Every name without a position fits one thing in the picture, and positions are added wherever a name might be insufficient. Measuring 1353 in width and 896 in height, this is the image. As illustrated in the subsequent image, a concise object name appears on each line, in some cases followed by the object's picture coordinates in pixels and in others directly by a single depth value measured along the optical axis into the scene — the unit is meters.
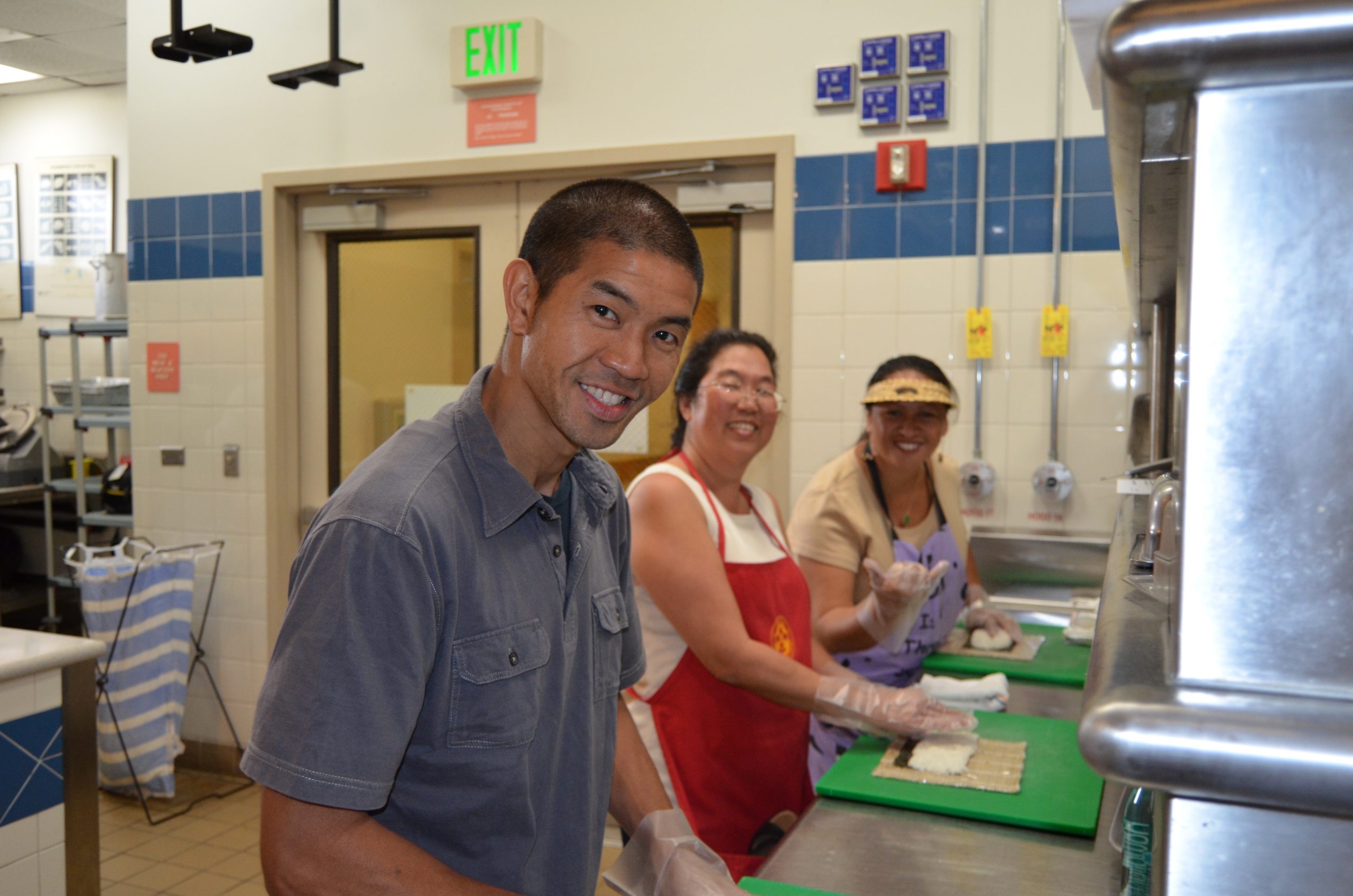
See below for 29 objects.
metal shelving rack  4.20
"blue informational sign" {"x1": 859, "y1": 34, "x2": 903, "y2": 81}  3.05
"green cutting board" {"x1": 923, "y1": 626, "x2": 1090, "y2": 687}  2.25
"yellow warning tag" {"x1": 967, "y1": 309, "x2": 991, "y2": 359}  3.03
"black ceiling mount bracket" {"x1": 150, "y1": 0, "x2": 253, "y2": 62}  3.03
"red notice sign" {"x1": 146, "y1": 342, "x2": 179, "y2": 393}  4.00
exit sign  3.41
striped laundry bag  3.50
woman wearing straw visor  2.25
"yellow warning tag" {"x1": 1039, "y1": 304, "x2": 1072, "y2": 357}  2.96
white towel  1.98
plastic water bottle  0.91
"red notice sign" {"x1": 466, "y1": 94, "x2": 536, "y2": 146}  3.47
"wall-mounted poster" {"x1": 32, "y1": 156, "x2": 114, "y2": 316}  5.43
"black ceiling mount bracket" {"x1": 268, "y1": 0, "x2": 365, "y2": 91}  3.24
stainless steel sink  2.93
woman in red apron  1.81
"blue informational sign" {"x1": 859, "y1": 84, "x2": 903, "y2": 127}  3.07
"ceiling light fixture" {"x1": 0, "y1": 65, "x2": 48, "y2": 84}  5.15
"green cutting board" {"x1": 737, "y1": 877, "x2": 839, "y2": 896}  1.22
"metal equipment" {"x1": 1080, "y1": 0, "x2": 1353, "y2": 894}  0.42
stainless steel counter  1.27
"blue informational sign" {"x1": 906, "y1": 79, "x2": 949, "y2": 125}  3.02
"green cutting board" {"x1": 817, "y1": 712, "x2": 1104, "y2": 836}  1.44
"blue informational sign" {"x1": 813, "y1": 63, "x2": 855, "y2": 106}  3.11
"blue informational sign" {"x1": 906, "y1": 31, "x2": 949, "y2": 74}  3.00
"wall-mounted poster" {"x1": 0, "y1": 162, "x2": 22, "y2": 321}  5.65
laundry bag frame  3.50
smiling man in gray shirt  0.89
